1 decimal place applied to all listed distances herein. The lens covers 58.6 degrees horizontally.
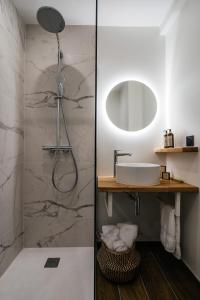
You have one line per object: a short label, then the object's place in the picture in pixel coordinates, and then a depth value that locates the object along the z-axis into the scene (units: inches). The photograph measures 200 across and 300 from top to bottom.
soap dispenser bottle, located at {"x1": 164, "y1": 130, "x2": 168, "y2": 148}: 69.7
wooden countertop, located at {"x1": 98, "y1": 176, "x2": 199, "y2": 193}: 55.1
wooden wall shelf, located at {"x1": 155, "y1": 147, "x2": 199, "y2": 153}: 55.4
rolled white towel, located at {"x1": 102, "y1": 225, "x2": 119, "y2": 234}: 61.9
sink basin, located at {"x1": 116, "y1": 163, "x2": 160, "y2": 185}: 56.4
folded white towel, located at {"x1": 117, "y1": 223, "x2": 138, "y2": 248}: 58.7
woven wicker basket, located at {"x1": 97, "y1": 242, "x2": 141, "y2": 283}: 54.4
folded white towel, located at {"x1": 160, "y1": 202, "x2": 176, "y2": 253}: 57.1
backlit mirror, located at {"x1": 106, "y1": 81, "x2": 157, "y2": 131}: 74.1
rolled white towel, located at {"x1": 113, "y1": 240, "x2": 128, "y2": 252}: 57.4
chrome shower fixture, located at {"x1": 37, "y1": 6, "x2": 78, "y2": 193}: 69.2
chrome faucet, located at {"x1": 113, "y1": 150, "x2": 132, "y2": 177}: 68.8
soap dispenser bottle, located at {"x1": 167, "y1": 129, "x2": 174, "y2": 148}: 67.8
